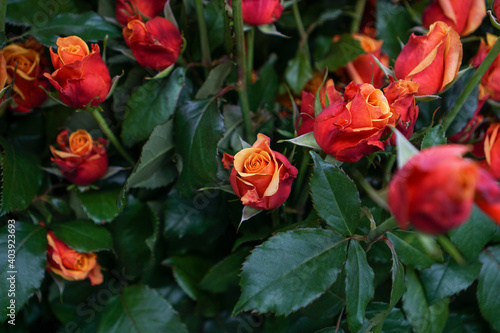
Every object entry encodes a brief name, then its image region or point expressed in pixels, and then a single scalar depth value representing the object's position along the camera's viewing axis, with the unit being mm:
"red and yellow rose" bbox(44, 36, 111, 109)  465
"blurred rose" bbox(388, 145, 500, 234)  219
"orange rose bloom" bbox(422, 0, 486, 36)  554
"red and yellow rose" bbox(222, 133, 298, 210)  432
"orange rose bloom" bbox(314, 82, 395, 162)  406
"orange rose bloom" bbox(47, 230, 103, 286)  572
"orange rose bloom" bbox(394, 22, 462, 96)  446
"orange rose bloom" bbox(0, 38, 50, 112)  563
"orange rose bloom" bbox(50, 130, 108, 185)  561
